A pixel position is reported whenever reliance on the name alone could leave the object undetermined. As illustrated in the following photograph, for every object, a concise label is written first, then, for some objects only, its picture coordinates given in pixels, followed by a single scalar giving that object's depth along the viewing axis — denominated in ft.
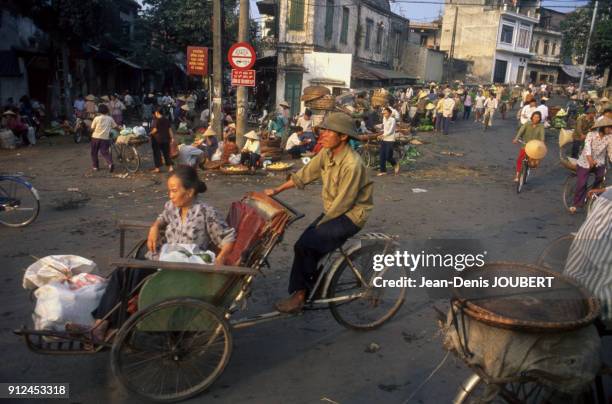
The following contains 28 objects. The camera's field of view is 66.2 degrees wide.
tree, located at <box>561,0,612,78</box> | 90.63
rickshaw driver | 12.08
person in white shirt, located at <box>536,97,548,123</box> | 46.41
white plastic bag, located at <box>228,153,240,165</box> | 36.62
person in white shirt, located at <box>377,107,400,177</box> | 35.81
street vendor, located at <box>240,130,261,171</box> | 36.45
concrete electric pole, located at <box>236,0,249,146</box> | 38.73
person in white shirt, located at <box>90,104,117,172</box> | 33.73
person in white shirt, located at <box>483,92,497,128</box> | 72.28
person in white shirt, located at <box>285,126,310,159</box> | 42.55
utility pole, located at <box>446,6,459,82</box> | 121.28
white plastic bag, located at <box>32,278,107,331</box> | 9.86
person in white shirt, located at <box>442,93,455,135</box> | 62.85
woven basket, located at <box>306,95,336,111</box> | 54.08
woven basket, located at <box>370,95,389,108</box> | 62.58
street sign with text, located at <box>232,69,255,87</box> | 37.67
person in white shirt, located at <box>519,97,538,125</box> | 42.80
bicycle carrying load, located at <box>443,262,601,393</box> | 6.80
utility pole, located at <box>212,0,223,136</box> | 43.02
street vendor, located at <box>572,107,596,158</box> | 40.55
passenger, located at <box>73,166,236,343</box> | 11.36
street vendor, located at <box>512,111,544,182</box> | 31.55
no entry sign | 37.06
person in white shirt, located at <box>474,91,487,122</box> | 84.37
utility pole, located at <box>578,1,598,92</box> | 87.58
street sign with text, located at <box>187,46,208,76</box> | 48.63
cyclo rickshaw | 9.68
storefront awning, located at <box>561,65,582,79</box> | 178.91
